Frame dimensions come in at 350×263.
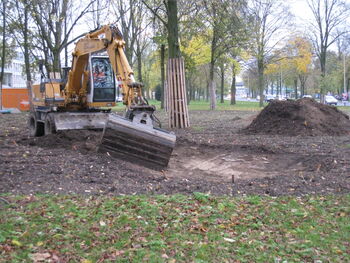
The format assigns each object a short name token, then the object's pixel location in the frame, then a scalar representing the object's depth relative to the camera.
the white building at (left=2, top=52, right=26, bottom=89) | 88.76
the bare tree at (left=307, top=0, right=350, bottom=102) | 40.97
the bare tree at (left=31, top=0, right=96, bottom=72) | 27.50
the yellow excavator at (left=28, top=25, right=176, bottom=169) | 9.27
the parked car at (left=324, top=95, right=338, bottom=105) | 54.31
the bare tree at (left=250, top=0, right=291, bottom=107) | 39.88
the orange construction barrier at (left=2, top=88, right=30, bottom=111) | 38.78
